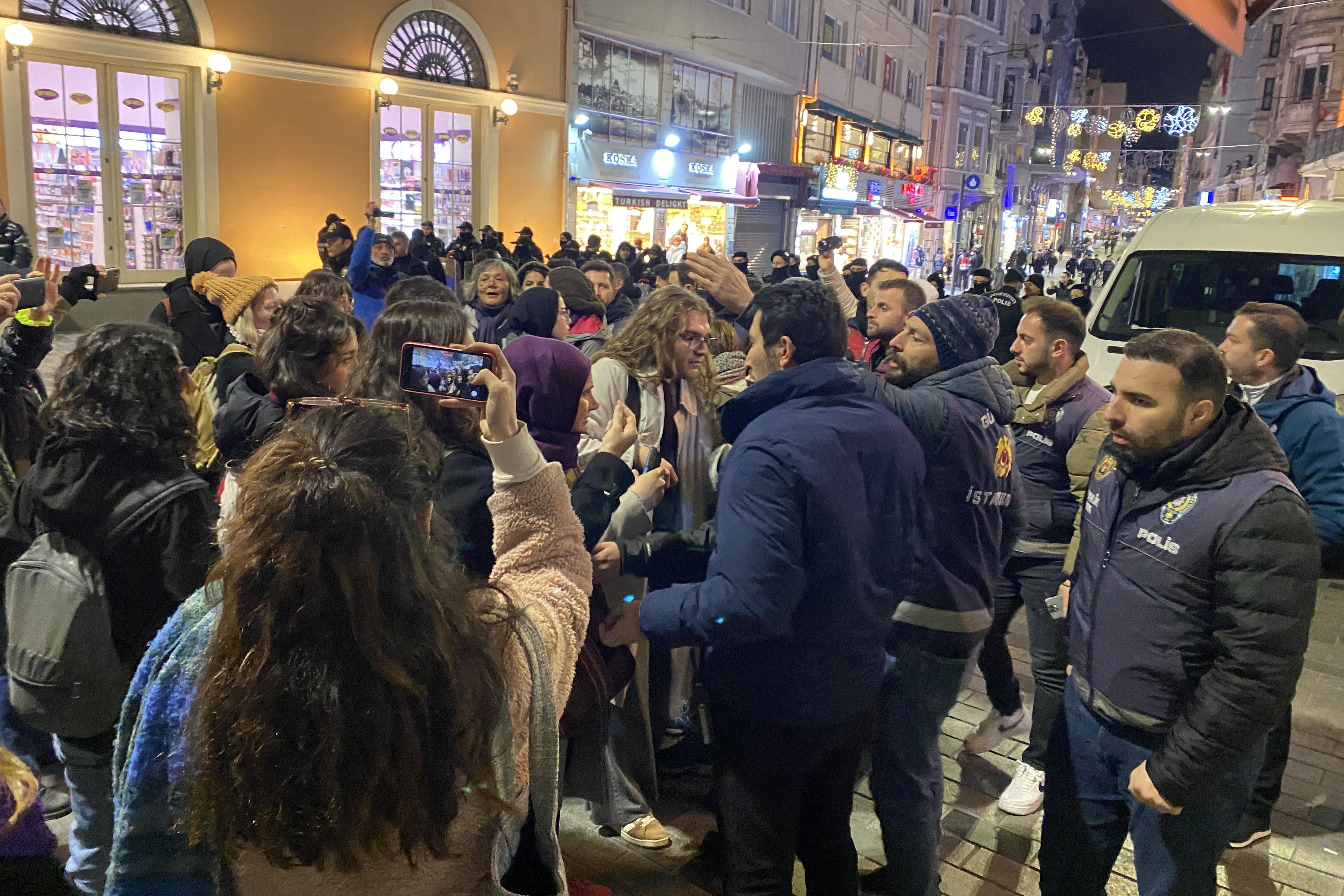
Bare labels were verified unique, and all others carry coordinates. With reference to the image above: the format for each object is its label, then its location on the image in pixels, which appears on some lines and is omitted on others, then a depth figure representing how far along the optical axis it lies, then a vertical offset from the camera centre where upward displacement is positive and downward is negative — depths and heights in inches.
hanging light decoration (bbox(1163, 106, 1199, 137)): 847.1 +165.2
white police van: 296.4 +11.2
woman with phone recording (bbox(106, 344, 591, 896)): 52.9 -25.4
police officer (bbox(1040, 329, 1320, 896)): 95.7 -33.1
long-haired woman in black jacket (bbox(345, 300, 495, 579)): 102.7 -22.0
